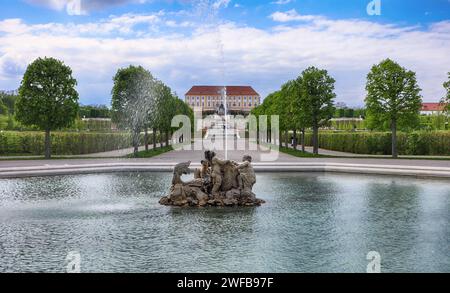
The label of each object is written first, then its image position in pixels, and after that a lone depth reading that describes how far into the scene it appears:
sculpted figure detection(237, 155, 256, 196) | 16.45
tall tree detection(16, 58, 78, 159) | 36.19
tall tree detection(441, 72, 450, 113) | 35.44
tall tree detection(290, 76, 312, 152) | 40.41
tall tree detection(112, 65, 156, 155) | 39.12
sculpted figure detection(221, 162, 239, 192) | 16.48
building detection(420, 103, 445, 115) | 154.44
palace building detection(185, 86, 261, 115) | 190.12
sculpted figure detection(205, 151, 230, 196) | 16.22
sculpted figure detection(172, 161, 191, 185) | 16.47
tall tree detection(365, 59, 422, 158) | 37.34
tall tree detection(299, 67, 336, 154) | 39.94
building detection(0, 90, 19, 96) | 112.74
